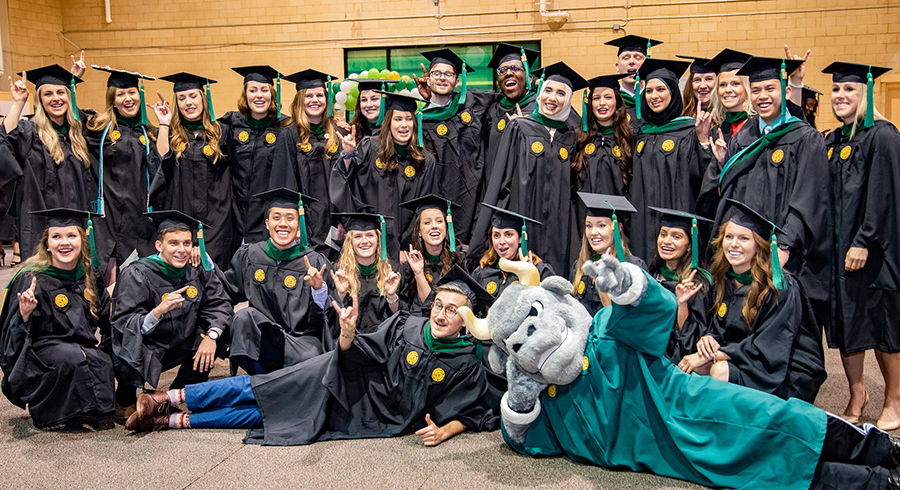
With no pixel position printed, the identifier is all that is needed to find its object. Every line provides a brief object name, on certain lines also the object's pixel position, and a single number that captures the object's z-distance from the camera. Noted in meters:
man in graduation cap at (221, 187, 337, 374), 4.16
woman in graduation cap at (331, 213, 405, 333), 4.34
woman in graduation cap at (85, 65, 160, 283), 5.29
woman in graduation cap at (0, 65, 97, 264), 5.05
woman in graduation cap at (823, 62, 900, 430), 3.86
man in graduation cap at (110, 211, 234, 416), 4.00
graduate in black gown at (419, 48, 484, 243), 5.59
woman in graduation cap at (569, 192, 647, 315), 4.03
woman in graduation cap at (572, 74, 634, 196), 4.84
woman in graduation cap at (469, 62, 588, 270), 4.89
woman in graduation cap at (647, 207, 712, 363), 3.80
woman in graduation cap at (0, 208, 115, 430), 3.84
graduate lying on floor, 3.67
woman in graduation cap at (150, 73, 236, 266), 5.34
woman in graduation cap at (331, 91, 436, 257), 5.05
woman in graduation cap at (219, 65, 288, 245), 5.48
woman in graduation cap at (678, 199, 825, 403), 3.43
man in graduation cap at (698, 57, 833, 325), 3.90
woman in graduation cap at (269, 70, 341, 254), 5.44
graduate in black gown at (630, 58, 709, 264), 4.68
